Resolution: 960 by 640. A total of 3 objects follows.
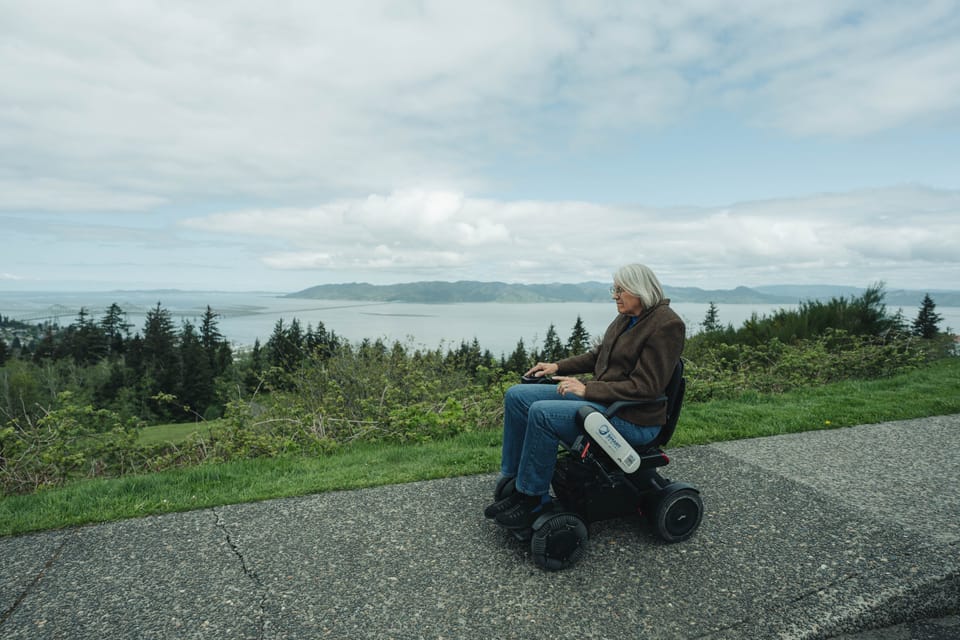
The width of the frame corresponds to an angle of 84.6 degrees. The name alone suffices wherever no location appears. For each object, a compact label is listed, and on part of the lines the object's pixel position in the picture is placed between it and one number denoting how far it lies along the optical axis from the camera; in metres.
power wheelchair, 2.89
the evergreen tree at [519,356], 20.98
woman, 2.92
